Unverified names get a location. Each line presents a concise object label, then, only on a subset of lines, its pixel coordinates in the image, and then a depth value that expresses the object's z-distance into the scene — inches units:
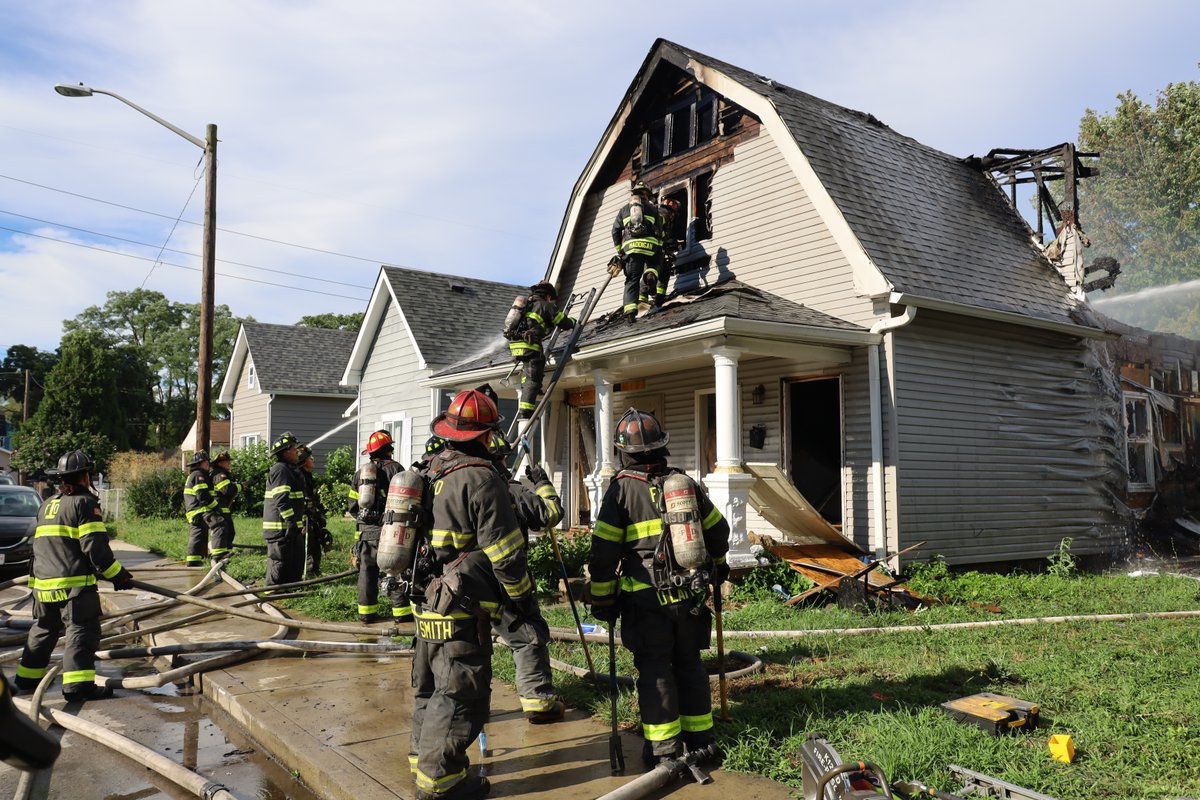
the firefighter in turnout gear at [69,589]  229.1
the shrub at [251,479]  834.8
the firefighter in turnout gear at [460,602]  146.4
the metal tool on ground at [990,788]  133.7
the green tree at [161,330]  2477.9
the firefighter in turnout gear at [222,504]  475.8
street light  549.6
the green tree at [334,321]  2349.9
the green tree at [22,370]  2556.6
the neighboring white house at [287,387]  1047.6
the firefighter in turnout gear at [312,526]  417.9
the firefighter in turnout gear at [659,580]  163.6
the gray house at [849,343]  377.1
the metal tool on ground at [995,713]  166.4
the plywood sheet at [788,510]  329.4
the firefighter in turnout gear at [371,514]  308.7
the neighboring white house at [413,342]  713.0
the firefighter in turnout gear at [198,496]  497.0
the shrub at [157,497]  854.5
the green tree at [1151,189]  1095.6
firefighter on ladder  391.2
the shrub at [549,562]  352.2
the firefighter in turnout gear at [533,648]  196.1
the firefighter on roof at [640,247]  432.1
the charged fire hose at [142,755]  157.2
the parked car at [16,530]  471.5
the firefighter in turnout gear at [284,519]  377.4
